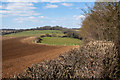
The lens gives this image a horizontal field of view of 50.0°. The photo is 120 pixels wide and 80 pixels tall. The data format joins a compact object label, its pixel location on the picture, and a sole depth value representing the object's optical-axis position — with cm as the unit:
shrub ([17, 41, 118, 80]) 297
